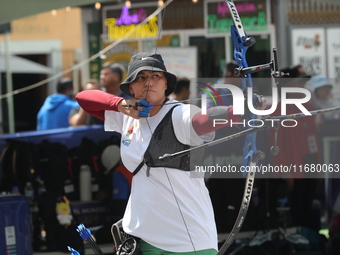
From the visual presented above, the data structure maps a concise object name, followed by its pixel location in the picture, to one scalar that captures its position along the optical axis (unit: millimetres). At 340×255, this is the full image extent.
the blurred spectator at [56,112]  14992
